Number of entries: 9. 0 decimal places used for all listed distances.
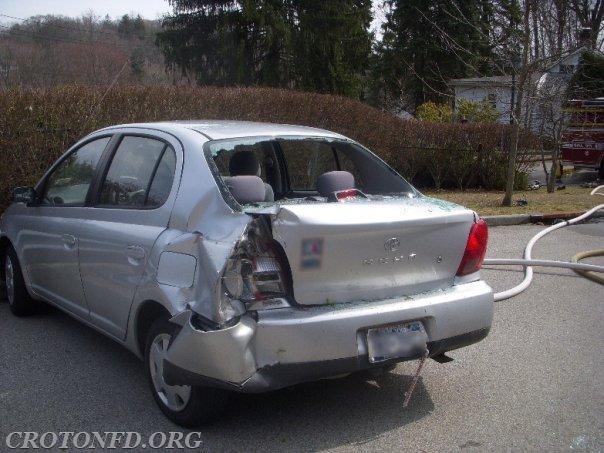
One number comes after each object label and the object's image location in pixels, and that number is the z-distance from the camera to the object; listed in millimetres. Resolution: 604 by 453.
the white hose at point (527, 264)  6953
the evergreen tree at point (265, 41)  26281
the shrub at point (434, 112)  26422
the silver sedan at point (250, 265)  3562
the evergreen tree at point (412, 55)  36000
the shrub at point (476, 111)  23062
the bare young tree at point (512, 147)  13165
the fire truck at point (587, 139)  22039
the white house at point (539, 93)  14271
